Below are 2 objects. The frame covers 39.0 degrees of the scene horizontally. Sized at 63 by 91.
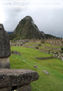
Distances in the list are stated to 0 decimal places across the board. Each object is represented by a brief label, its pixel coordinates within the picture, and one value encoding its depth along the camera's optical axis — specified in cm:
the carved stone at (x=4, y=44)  620
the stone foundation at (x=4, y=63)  631
